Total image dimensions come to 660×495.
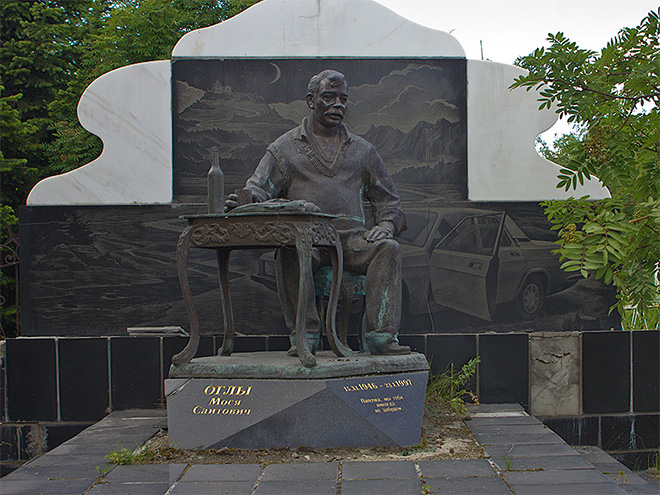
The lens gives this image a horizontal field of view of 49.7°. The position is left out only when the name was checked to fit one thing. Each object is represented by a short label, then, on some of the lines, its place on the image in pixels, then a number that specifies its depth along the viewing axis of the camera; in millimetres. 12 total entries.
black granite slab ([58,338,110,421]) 5648
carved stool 4934
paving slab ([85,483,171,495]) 3426
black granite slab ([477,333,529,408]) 5695
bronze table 4219
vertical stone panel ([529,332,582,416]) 5711
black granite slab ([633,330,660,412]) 5703
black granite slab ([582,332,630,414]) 5711
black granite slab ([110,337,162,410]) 5641
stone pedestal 4121
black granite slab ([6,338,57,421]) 5621
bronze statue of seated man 4660
